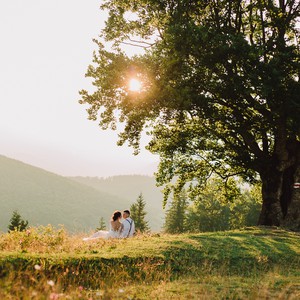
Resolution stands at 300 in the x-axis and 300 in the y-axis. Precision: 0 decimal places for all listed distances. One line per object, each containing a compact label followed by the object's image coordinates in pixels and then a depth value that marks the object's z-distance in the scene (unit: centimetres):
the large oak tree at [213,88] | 1677
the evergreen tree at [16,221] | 5309
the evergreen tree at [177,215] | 7244
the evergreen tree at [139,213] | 6869
